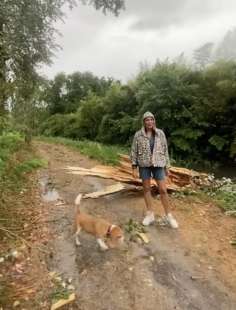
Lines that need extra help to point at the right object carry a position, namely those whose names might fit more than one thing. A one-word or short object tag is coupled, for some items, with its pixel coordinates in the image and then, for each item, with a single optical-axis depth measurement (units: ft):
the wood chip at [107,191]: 13.83
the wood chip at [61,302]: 7.61
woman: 10.89
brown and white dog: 9.52
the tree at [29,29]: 16.64
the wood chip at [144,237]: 10.35
